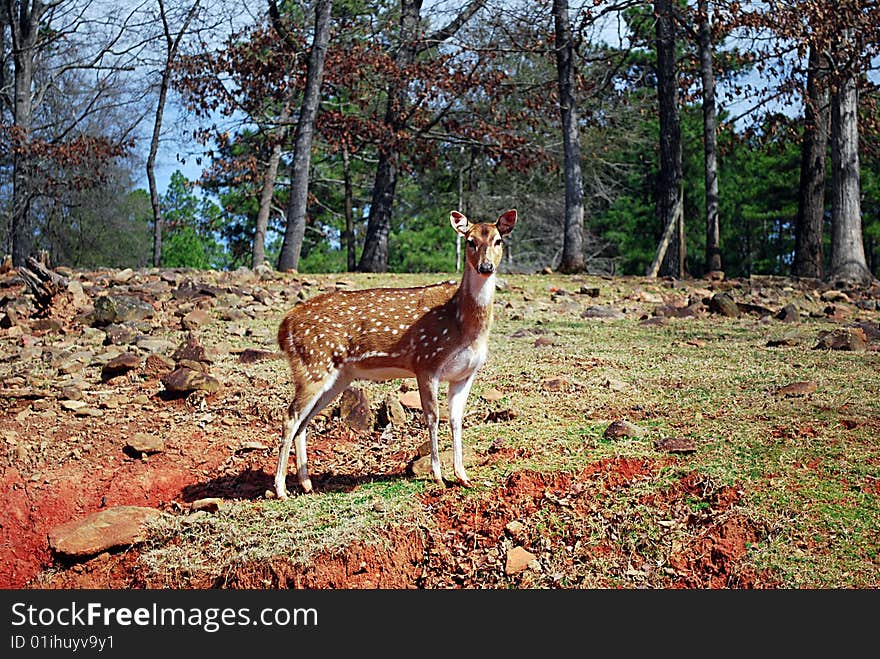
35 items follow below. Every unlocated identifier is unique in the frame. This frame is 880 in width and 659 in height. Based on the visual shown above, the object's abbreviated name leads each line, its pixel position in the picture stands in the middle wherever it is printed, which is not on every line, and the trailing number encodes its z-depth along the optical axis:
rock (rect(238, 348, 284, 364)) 11.31
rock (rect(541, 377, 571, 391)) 9.74
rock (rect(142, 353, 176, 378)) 10.62
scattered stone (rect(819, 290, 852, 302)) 16.12
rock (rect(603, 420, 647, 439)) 7.79
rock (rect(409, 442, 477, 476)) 7.43
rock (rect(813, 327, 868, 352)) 10.99
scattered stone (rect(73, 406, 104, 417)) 9.45
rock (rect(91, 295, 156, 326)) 13.15
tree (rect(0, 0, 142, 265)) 28.16
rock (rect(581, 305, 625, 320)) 14.70
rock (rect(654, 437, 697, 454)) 7.40
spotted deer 7.03
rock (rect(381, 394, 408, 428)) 8.90
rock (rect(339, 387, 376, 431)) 8.88
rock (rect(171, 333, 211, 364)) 10.93
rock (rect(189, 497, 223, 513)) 7.24
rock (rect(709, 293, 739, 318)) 14.39
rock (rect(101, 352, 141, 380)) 10.58
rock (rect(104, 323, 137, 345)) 12.08
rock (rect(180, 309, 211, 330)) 13.12
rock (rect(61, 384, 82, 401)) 9.91
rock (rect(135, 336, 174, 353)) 11.69
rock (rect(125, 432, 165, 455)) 8.48
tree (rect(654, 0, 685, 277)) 20.67
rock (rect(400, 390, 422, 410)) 9.31
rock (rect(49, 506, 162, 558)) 6.79
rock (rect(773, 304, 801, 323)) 13.87
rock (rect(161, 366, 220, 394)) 9.86
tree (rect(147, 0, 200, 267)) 27.81
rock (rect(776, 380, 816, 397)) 8.94
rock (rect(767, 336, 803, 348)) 11.68
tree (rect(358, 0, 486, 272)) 24.09
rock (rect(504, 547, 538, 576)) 6.12
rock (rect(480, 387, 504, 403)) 9.50
